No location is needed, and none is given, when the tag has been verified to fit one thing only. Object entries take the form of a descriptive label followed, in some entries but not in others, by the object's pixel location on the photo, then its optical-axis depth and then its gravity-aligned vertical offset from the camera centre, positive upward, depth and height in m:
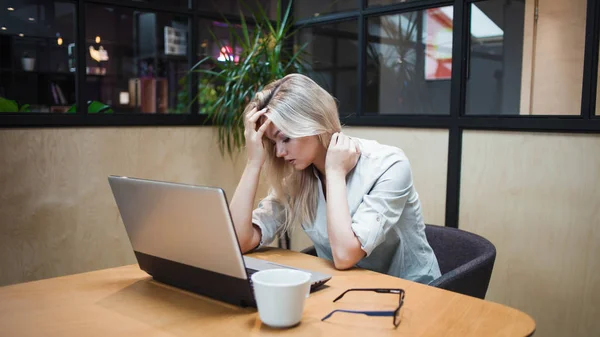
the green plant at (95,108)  2.81 +0.04
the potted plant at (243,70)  3.07 +0.28
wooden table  0.94 -0.39
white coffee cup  0.91 -0.32
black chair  1.38 -0.41
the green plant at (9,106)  2.59 +0.04
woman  1.47 -0.20
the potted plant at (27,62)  4.14 +0.41
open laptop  0.97 -0.25
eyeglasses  0.97 -0.37
